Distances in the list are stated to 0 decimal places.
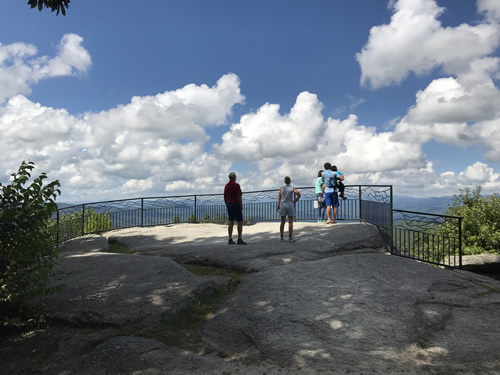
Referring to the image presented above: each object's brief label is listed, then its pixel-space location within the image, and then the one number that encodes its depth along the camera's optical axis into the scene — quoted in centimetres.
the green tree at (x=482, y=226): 2437
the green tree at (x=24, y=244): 537
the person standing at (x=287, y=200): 1052
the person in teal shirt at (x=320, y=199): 1453
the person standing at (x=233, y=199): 1027
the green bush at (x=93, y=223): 1736
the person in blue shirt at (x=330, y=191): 1333
